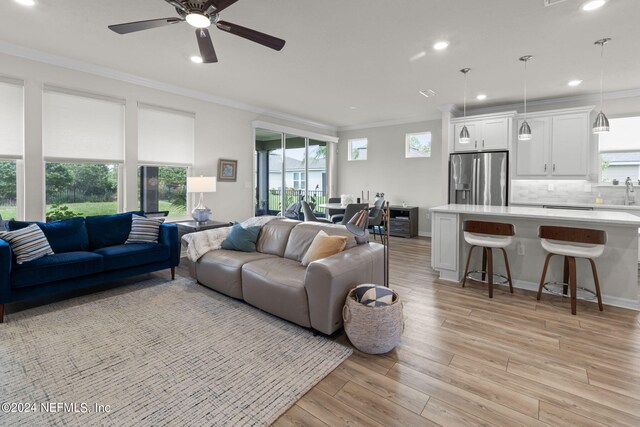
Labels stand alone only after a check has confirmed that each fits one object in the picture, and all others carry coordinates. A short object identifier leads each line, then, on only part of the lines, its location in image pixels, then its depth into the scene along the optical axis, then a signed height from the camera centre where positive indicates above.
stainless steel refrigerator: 5.77 +0.47
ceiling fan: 2.14 +1.33
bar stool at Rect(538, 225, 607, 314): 3.03 -0.43
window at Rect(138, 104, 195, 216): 4.77 +0.71
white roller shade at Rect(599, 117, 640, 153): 5.18 +1.14
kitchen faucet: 5.10 +0.16
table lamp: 4.83 +0.20
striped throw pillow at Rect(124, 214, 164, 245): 4.00 -0.36
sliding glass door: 6.70 +0.70
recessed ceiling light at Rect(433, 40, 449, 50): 3.40 +1.74
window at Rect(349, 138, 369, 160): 8.38 +1.47
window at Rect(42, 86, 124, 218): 3.94 +0.67
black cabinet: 7.25 -0.43
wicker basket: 2.28 -0.91
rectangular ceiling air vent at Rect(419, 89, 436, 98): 5.18 +1.84
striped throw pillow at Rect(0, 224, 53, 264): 2.97 -0.40
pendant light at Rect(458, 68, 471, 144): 4.25 +1.10
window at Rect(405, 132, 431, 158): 7.38 +1.40
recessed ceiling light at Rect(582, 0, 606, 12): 2.65 +1.70
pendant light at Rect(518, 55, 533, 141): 4.27 +0.98
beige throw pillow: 2.99 -0.43
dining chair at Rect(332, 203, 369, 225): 5.59 -0.11
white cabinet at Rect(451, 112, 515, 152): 5.76 +1.36
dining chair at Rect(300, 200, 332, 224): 6.10 -0.18
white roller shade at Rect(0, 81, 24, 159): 3.57 +0.93
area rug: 1.75 -1.13
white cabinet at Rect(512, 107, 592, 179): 5.33 +1.01
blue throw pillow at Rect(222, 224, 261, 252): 3.75 -0.45
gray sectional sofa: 2.52 -0.66
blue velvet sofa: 2.89 -0.61
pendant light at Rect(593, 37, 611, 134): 3.53 +0.91
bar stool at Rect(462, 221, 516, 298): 3.48 -0.40
